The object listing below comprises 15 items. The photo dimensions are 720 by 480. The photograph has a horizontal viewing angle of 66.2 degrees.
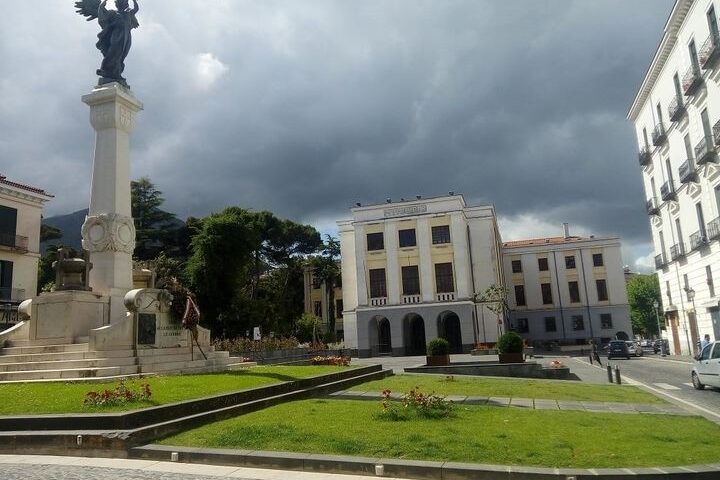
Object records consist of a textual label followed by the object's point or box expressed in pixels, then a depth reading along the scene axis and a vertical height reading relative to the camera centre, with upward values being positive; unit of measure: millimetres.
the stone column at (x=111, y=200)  16609 +4719
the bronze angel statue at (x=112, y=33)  18766 +10905
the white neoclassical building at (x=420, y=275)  45625 +5200
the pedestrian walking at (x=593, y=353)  29766 -1353
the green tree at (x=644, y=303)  87500 +3621
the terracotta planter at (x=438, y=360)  23453 -1011
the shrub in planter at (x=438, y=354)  23500 -747
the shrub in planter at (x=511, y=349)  23750 -691
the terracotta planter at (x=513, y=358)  23688 -1072
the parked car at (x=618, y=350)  34125 -1387
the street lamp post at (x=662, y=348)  35162 -1470
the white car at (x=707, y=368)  14611 -1225
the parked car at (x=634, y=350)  35031 -1504
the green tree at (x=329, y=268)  64875 +8665
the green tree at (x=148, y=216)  51125 +12358
